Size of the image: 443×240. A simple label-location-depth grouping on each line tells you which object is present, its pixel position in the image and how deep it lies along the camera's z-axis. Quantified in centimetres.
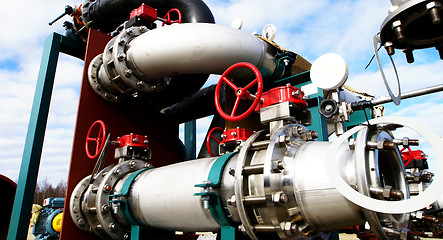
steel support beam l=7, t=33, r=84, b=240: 271
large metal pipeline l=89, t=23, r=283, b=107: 232
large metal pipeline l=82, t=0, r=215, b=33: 316
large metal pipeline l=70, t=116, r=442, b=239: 108
